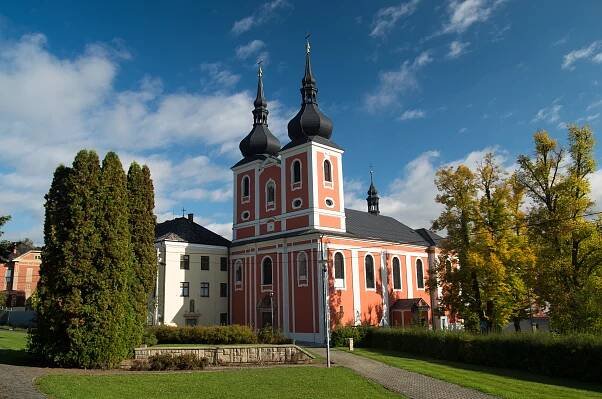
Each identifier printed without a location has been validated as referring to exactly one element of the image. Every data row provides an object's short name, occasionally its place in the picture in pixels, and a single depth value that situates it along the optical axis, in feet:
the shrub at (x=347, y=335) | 102.12
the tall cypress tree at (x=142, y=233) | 73.20
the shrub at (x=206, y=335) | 91.88
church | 120.47
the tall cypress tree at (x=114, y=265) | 62.69
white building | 130.52
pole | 71.35
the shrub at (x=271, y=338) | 89.35
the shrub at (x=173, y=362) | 64.75
